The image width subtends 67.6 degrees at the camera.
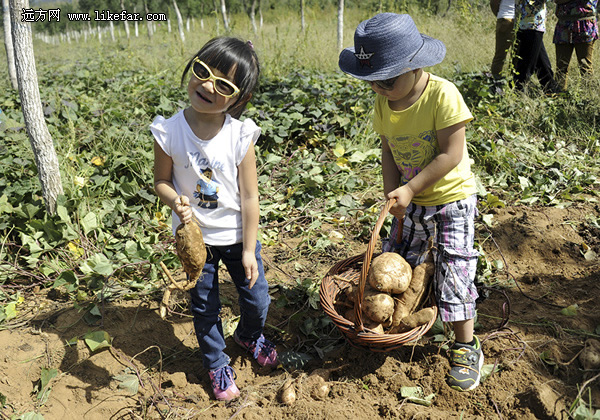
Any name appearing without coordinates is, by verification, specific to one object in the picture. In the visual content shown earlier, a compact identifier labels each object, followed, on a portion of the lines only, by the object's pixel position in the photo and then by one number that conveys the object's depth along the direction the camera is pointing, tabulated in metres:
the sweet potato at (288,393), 2.07
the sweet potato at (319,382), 2.10
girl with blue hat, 1.79
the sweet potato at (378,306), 1.99
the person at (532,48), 5.09
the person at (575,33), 5.10
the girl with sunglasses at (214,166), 1.78
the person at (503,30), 5.42
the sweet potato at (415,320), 1.99
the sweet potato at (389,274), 2.03
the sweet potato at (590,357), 2.01
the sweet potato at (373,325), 2.01
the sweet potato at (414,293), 2.08
